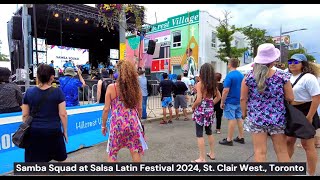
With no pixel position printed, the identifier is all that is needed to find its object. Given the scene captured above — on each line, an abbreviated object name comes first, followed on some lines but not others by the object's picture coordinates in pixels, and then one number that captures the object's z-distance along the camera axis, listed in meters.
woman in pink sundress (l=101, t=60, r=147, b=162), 3.18
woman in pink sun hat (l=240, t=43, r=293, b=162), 2.87
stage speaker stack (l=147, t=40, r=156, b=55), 13.74
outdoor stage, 13.86
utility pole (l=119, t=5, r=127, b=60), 10.61
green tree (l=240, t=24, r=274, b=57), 27.86
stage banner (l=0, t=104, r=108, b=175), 4.07
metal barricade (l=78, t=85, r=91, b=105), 8.91
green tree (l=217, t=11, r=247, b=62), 23.12
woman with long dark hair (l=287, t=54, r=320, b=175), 3.26
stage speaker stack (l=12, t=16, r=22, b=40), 7.75
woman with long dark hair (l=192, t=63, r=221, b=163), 4.29
